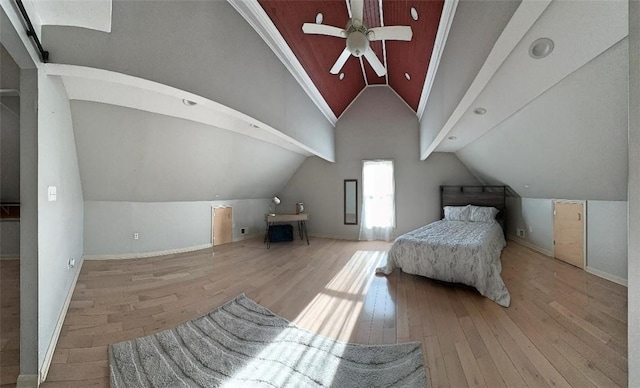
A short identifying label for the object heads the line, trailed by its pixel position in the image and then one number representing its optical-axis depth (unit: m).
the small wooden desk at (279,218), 5.58
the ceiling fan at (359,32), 2.27
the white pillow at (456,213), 5.09
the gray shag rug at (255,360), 1.59
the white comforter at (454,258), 2.73
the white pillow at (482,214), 4.84
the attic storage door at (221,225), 5.32
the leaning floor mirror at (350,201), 6.25
